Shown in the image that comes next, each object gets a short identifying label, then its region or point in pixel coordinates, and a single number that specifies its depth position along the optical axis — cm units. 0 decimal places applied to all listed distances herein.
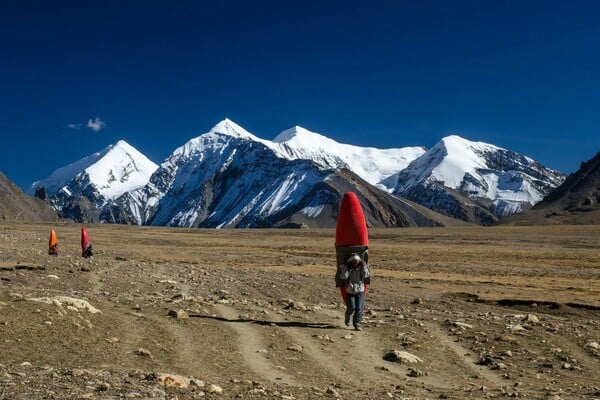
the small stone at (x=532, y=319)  1916
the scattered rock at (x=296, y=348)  1444
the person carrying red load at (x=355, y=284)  1742
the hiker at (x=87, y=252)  3835
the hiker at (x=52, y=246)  3972
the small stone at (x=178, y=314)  1658
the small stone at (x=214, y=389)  1011
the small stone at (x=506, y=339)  1630
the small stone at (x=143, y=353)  1248
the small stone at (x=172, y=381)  1015
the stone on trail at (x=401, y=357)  1403
